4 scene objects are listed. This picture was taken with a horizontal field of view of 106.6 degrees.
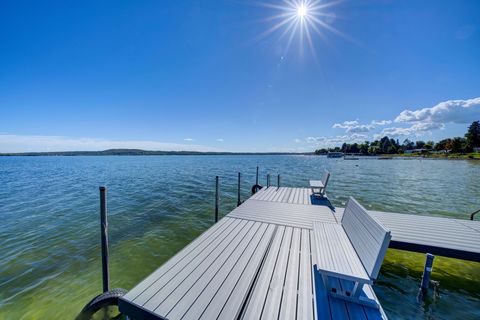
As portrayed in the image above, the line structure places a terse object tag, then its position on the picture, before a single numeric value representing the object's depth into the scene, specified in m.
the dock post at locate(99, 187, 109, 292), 3.24
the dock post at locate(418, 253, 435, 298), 3.22
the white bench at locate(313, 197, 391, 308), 2.01
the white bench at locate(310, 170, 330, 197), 7.33
